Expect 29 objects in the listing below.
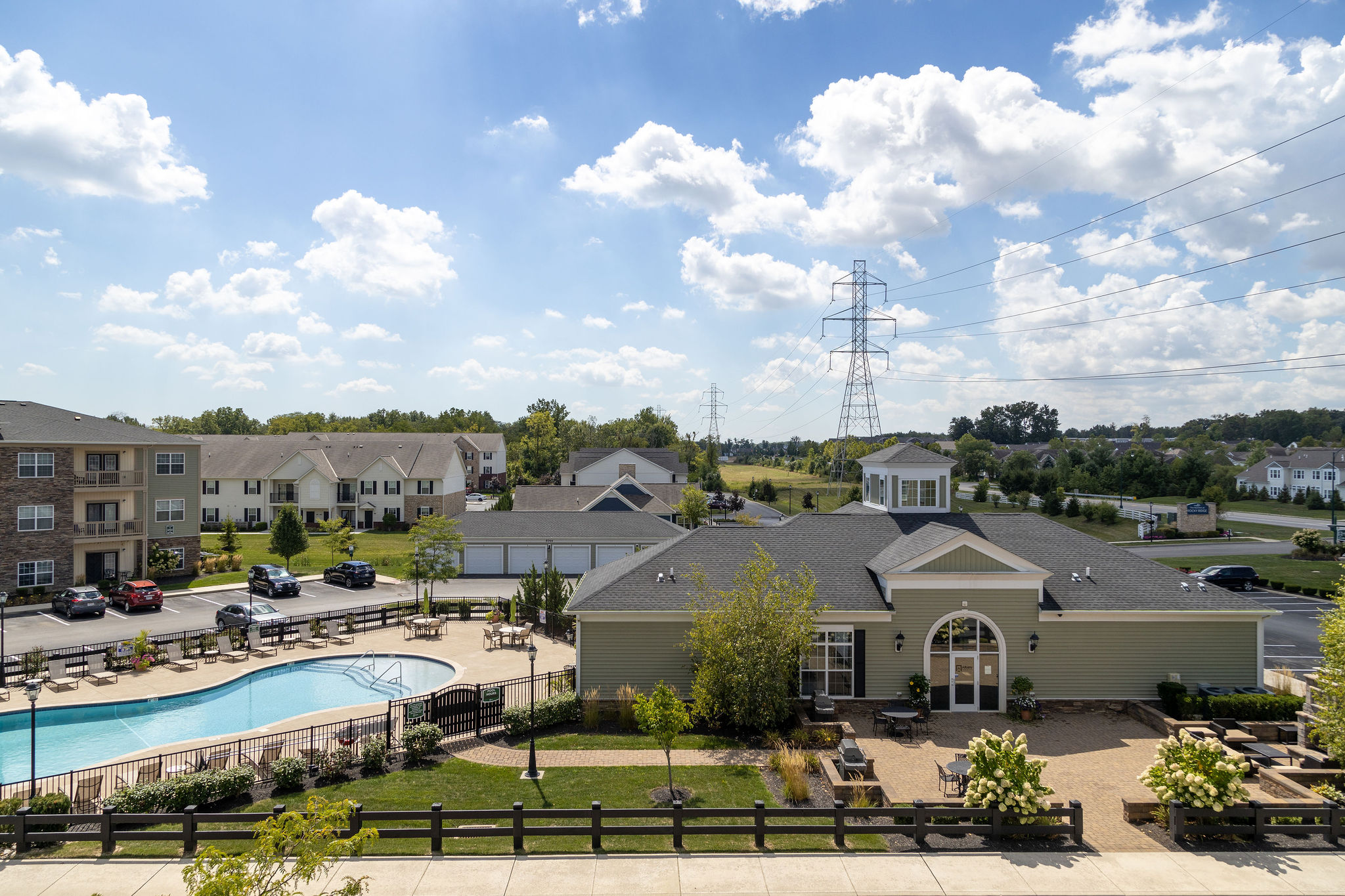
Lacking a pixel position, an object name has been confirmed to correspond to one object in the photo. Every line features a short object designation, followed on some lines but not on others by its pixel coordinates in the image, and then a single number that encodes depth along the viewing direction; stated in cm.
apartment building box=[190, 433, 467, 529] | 6222
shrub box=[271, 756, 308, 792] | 1477
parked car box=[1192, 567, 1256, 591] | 3869
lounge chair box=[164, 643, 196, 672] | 2422
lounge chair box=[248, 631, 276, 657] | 2636
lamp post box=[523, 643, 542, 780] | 1551
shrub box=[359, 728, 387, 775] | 1583
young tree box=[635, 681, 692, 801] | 1437
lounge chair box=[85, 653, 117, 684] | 2270
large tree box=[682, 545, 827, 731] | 1770
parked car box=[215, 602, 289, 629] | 2867
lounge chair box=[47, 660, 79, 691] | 2189
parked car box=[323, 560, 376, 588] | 3875
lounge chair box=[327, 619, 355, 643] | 2809
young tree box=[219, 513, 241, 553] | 4594
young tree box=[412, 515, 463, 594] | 3425
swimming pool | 1844
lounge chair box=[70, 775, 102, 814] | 1382
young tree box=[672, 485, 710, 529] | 5750
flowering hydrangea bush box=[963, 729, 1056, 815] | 1241
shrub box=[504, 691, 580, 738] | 1811
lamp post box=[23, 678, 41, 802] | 1354
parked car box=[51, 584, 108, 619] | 3141
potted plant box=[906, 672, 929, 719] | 1917
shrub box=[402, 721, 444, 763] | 1634
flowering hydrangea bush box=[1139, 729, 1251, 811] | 1250
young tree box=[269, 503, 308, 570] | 4144
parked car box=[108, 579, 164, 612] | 3262
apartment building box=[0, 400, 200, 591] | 3478
